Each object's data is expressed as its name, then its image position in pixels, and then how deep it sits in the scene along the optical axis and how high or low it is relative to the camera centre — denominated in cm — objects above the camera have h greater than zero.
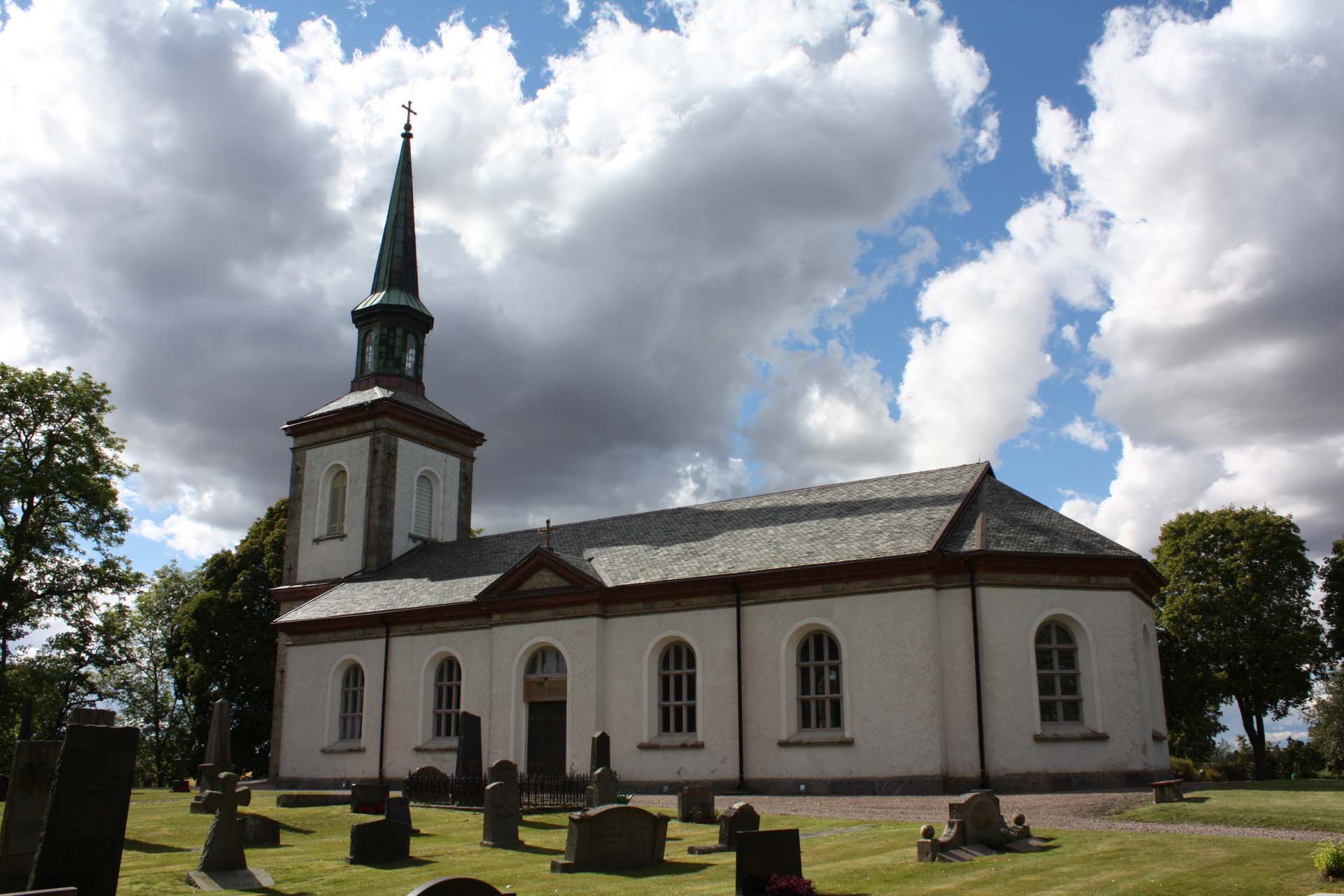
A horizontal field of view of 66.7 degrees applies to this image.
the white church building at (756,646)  2389 +119
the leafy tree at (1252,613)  4084 +299
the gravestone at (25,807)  1273 -143
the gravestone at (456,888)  763 -144
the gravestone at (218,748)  2628 -136
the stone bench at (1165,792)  1958 -191
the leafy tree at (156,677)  5788 +104
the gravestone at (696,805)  1966 -214
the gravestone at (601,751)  2375 -133
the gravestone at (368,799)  2177 -220
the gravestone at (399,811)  1800 -202
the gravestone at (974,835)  1395 -201
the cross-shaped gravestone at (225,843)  1445 -206
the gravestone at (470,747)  2520 -131
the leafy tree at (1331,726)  4984 -181
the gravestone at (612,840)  1450 -208
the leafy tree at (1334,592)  4206 +391
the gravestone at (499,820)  1739 -211
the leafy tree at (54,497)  3662 +699
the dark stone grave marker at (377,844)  1570 -227
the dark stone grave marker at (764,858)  1186 -191
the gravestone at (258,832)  1819 -240
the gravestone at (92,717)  1437 -30
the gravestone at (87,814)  1059 -123
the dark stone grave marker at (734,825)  1583 -202
